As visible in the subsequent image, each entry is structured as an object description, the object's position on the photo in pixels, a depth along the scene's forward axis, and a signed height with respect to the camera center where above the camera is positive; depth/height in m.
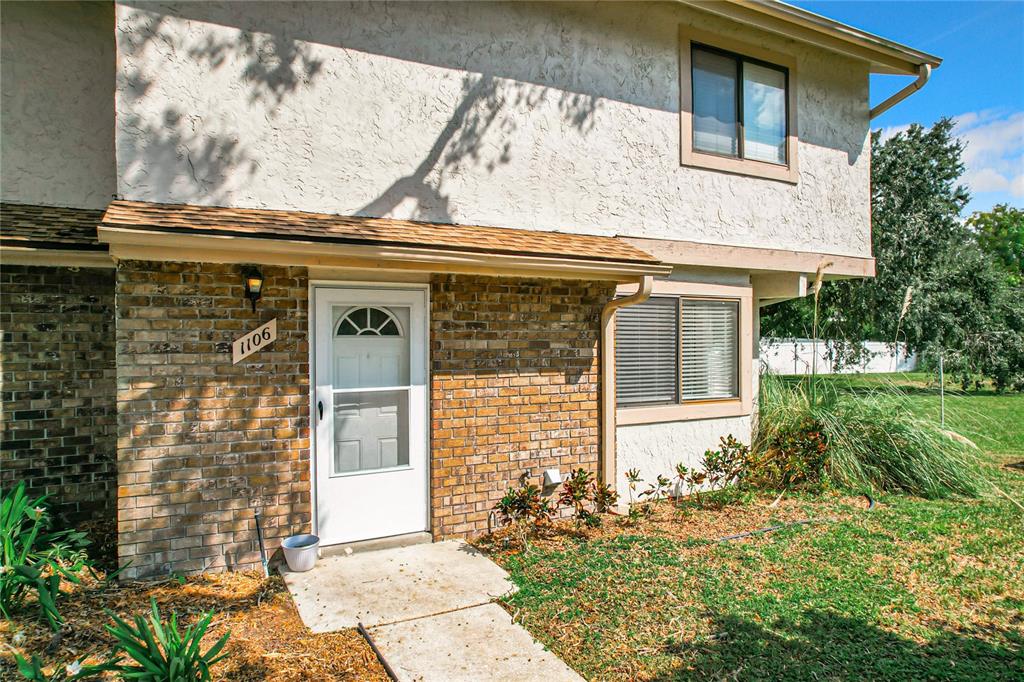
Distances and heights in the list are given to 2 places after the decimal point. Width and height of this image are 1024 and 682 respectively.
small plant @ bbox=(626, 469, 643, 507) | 6.86 -1.60
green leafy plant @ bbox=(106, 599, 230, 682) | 2.99 -1.59
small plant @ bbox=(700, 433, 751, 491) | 7.52 -1.55
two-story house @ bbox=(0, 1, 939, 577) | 4.86 +0.81
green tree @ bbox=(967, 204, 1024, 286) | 47.69 +8.89
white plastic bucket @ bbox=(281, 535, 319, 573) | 4.98 -1.74
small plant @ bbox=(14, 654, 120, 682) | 2.86 -1.59
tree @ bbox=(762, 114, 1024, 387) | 16.25 +1.59
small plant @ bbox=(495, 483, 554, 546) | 5.79 -1.62
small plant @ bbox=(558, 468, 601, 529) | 6.15 -1.61
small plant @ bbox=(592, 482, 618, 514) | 6.27 -1.65
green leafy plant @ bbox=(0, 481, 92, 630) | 3.86 -1.55
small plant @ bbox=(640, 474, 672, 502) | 7.30 -1.87
